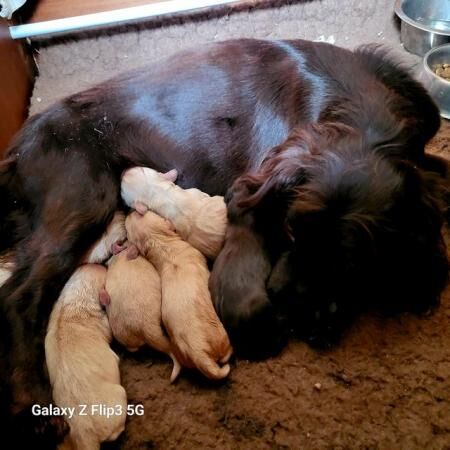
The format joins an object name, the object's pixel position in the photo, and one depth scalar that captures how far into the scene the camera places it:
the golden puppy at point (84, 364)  0.46
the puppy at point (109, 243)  0.61
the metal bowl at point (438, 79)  0.75
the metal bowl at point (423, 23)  0.83
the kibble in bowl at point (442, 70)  0.79
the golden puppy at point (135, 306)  0.52
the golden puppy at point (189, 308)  0.49
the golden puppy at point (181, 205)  0.57
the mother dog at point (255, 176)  0.48
